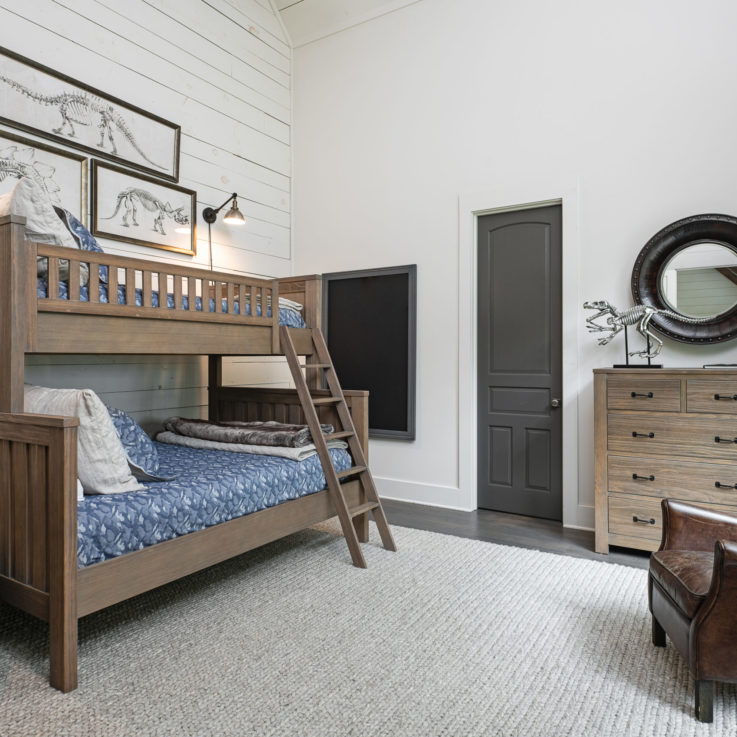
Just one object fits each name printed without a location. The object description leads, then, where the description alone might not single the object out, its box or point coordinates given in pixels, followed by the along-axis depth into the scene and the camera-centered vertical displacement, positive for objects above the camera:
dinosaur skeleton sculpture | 3.06 +0.27
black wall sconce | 3.74 +1.03
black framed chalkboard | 4.11 +0.23
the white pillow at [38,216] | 2.01 +0.55
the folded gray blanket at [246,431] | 2.84 -0.36
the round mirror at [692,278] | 3.01 +0.51
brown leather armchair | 1.51 -0.65
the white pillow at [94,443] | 2.02 -0.29
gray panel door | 3.62 +0.04
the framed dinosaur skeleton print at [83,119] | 2.79 +1.38
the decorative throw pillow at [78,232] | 2.42 +0.60
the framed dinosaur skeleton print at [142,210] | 3.20 +0.96
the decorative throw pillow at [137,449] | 2.26 -0.37
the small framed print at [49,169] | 2.75 +1.02
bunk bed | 1.69 -0.21
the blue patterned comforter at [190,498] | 1.83 -0.51
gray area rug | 1.54 -0.98
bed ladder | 2.76 -0.42
